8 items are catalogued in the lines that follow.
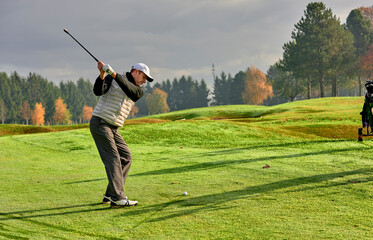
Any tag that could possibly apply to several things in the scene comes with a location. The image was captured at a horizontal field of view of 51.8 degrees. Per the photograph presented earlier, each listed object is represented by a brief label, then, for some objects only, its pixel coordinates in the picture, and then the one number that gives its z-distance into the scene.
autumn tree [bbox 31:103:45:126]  121.75
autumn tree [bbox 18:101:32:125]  125.06
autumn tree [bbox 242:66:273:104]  119.06
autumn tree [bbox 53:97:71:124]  129.50
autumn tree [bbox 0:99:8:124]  119.88
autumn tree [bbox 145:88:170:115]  150.75
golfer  6.87
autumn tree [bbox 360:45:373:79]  82.34
